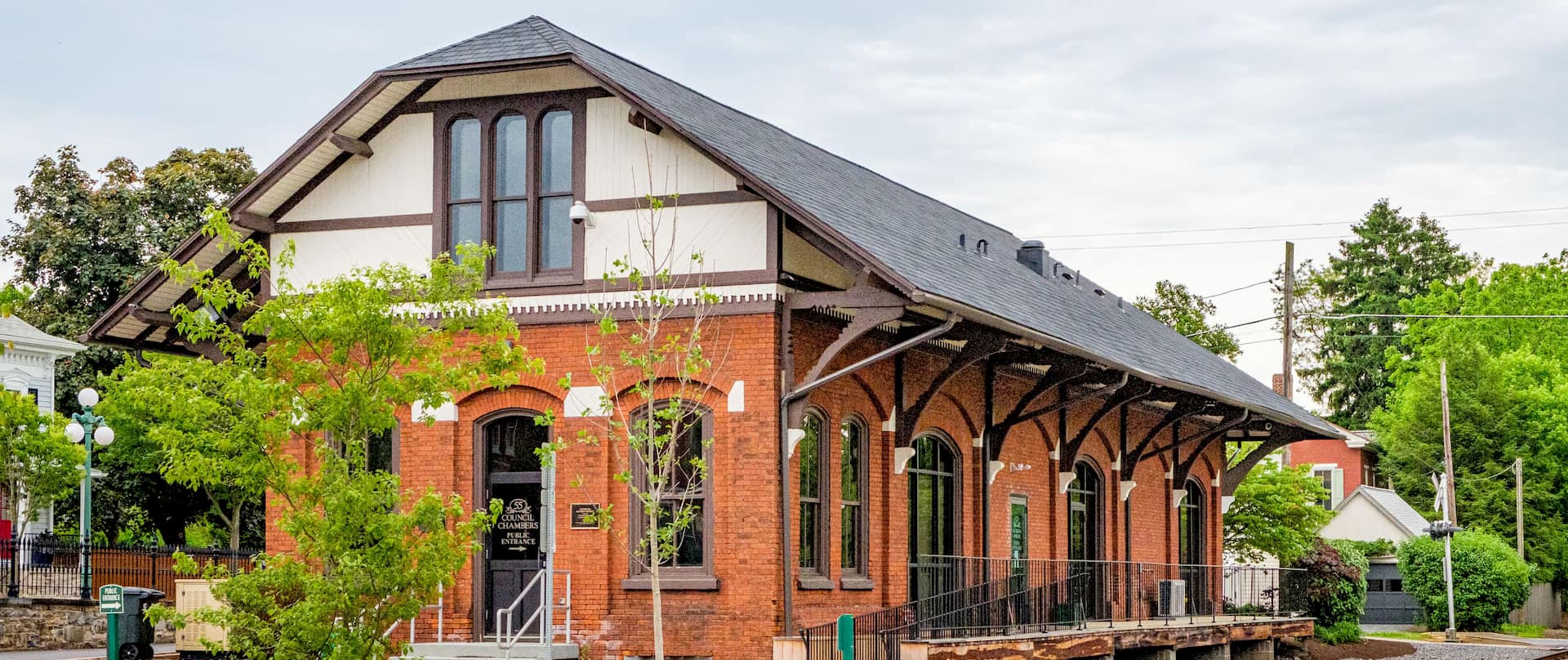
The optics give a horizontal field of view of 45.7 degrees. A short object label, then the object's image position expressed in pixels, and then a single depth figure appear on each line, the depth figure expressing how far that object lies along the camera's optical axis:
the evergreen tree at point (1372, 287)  84.81
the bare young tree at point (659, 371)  19.06
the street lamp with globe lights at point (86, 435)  29.39
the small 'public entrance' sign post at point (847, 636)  16.62
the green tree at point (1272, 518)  38.41
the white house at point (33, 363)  44.44
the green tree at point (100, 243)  47.56
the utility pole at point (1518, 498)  56.72
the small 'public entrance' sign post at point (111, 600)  18.98
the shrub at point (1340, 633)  37.59
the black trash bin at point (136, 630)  21.02
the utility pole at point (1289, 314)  47.12
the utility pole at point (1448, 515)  47.12
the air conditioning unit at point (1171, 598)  27.67
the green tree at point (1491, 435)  58.69
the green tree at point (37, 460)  34.69
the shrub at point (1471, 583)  49.94
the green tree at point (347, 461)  14.68
